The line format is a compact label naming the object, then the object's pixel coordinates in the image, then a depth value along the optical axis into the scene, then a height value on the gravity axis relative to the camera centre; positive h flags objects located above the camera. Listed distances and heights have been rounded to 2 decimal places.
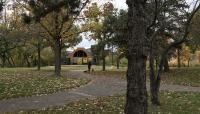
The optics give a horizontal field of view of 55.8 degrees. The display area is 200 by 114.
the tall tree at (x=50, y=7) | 6.94 +2.05
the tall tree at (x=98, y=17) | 16.06 +3.90
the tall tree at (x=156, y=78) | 6.83 -0.65
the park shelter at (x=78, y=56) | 39.06 +1.16
